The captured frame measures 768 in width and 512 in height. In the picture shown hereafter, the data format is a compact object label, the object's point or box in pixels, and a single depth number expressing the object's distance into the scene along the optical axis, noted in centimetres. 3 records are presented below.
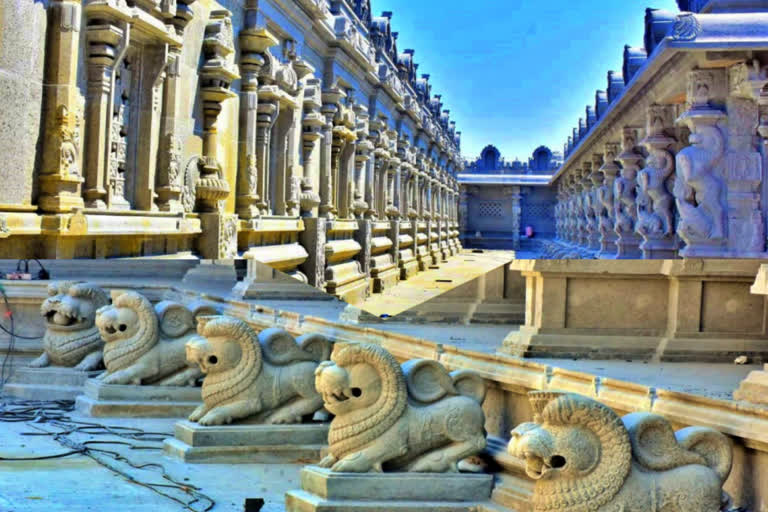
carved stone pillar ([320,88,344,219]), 1858
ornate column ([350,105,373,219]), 2183
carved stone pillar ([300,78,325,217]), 1708
